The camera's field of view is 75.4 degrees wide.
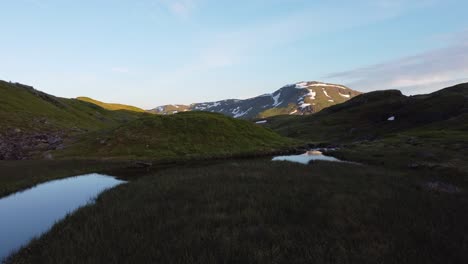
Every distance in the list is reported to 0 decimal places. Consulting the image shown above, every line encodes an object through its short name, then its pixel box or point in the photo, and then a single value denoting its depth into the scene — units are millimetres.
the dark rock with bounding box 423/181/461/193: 21234
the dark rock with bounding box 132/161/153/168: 46119
